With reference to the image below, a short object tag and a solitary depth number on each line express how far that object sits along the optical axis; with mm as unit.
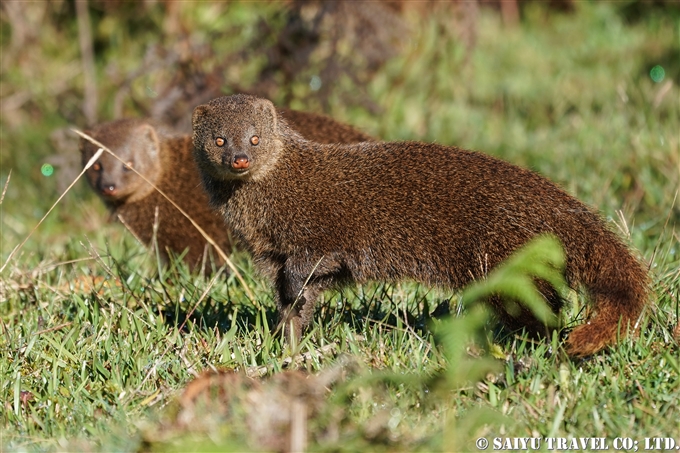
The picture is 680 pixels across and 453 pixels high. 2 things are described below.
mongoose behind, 9914
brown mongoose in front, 6332
